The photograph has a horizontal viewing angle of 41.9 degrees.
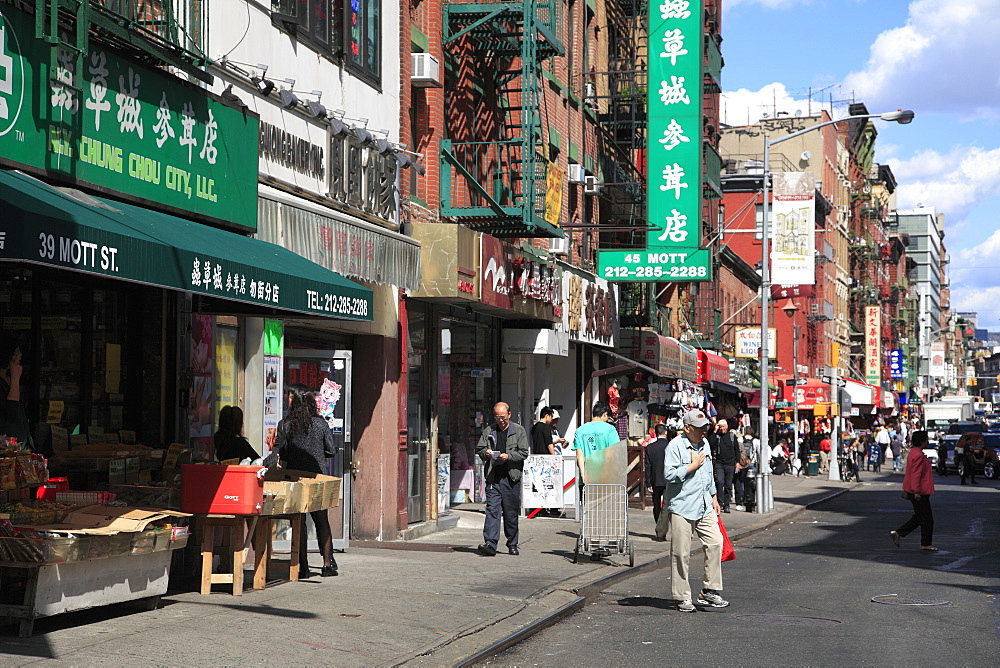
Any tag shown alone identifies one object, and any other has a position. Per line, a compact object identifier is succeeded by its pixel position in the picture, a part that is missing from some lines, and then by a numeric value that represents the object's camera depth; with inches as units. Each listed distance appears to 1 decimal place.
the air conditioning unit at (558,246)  1010.7
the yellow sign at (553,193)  892.0
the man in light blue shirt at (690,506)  465.1
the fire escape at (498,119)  752.3
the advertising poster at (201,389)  491.4
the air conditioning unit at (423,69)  720.3
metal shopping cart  603.2
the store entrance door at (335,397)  615.5
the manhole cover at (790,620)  442.6
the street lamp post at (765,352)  1076.5
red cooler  421.7
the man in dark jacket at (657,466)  796.6
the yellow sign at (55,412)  426.0
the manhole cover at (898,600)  498.0
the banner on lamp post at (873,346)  3523.6
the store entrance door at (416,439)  741.3
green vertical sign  1026.7
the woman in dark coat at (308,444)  507.2
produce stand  334.3
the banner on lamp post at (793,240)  1475.1
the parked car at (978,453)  1857.8
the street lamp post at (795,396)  1638.3
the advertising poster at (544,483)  743.1
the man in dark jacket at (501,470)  623.8
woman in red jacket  737.0
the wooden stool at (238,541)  426.3
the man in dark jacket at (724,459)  1027.3
